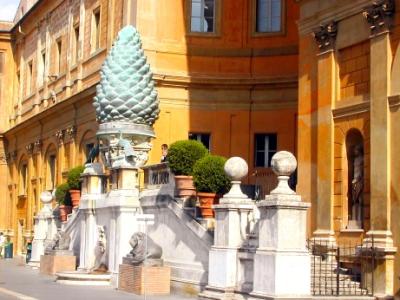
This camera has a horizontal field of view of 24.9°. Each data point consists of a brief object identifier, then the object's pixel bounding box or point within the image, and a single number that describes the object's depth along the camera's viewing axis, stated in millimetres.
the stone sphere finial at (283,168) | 17359
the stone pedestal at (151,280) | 21672
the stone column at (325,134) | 22355
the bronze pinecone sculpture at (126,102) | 26406
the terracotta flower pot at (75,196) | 31609
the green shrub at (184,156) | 22172
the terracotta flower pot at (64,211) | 32844
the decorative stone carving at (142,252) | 22125
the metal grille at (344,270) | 19031
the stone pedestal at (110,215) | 24406
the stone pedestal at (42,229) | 35094
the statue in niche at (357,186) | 21406
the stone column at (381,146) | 19562
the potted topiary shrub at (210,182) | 21062
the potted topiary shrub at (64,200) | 32578
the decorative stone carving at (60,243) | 29750
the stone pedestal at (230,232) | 18828
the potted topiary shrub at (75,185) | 31755
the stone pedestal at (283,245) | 16906
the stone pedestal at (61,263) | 28953
